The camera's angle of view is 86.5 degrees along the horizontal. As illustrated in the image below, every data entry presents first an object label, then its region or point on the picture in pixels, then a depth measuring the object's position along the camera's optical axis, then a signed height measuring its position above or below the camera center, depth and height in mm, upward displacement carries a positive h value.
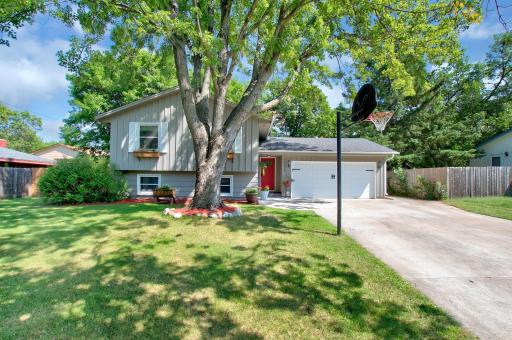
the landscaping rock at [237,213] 7621 -1095
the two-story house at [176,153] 11648 +923
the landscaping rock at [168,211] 7353 -1037
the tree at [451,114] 19438 +4819
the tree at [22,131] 42122 +6562
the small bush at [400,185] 15152 -518
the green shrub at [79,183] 9508 -369
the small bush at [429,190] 12734 -686
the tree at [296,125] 24656 +4923
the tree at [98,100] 17312 +4833
